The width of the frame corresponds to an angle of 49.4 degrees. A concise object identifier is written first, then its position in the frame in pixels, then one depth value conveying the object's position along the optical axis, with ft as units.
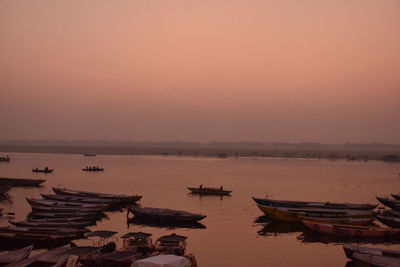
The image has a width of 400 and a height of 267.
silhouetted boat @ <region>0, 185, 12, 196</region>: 163.89
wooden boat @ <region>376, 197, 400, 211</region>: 146.00
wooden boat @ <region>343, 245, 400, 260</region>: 77.25
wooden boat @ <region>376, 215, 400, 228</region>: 116.71
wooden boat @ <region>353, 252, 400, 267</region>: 71.87
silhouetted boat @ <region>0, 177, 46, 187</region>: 204.19
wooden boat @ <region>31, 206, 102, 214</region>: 120.26
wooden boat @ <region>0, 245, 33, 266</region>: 68.15
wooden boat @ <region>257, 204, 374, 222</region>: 121.07
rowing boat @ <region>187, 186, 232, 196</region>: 186.60
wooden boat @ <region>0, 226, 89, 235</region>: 89.25
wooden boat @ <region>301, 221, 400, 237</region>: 103.91
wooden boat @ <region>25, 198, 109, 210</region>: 129.59
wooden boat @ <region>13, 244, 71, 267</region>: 65.36
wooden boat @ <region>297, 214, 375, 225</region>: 114.93
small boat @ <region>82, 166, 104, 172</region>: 320.37
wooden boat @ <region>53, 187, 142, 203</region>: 148.97
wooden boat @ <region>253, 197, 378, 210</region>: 137.59
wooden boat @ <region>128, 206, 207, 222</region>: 116.26
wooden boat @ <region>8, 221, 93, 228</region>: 96.73
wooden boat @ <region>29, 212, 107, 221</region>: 111.96
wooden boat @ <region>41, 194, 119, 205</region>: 141.60
